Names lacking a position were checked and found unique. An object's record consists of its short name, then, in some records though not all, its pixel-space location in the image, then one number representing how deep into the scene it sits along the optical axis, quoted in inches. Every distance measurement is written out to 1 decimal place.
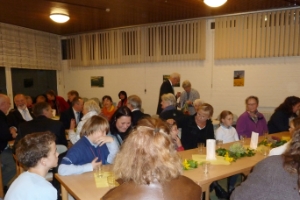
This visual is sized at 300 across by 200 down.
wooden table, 75.9
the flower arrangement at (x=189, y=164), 95.3
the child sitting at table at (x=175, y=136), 115.4
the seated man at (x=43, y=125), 127.7
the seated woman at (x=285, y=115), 164.6
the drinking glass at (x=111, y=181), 79.5
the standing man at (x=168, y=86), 222.3
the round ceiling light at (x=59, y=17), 208.5
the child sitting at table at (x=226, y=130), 141.9
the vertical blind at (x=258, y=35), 208.1
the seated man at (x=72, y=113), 184.7
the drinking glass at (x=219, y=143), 123.1
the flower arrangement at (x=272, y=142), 124.4
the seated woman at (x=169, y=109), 159.6
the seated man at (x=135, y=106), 155.5
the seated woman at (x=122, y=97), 261.8
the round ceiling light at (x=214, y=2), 153.4
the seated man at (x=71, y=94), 237.3
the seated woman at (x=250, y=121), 157.5
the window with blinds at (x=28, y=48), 262.7
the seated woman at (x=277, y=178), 51.6
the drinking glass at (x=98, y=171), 86.1
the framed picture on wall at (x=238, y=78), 233.5
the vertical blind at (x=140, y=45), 249.7
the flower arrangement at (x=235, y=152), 109.2
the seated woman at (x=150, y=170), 50.3
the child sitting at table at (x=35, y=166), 66.6
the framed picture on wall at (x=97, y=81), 312.3
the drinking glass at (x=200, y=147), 115.0
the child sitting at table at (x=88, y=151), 87.9
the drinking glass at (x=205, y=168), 91.5
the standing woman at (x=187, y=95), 232.5
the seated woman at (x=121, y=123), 118.5
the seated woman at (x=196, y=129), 137.3
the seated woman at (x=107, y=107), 217.5
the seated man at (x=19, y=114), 173.4
